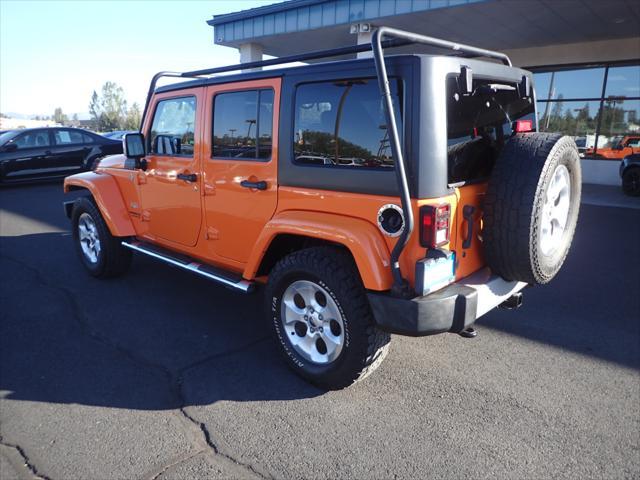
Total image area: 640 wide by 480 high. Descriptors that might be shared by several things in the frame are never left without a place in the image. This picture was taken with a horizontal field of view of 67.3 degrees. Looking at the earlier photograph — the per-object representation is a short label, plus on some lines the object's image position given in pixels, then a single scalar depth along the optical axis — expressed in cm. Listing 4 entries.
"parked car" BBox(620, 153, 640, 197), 1123
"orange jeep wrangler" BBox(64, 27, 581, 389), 260
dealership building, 971
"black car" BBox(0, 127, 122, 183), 1191
